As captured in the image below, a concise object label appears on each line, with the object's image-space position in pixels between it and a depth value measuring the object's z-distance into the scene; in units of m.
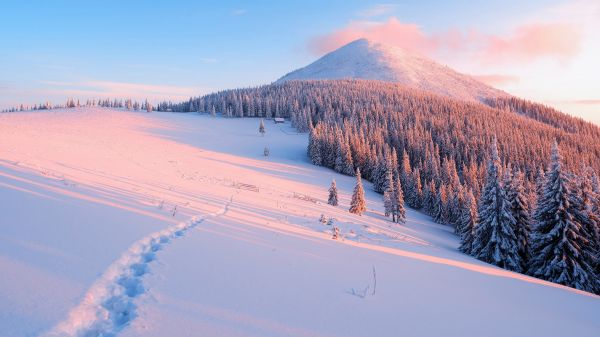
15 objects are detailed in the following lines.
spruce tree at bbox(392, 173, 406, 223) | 45.24
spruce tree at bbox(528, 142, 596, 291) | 22.66
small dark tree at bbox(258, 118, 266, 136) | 114.57
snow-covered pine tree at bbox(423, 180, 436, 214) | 65.56
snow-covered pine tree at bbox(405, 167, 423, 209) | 70.17
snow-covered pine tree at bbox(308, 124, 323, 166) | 86.06
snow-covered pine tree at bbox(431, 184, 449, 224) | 58.19
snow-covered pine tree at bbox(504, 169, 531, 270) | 27.08
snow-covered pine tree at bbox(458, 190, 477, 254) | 33.16
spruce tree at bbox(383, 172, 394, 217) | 45.66
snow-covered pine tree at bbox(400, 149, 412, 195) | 74.44
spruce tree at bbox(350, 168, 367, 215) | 40.91
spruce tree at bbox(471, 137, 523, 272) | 26.62
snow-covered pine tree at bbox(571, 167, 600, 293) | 23.28
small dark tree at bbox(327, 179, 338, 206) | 41.84
